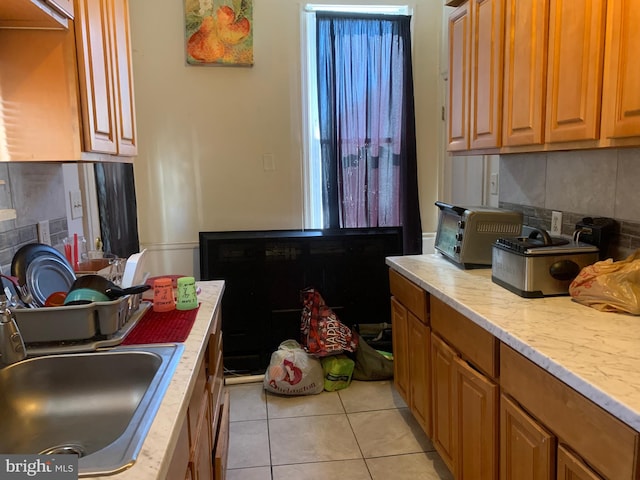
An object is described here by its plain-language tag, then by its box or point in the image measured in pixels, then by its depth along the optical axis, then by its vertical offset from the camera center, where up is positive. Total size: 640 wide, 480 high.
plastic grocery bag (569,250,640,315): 1.58 -0.37
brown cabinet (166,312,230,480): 1.20 -0.72
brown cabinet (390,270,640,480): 1.16 -0.70
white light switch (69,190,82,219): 2.37 -0.10
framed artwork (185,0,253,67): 3.25 +0.94
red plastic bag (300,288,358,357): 3.06 -0.94
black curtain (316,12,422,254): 3.38 +0.38
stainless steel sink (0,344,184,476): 1.20 -0.55
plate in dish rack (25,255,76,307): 1.58 -0.31
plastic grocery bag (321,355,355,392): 3.07 -1.18
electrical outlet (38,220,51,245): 1.98 -0.19
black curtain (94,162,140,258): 2.83 -0.15
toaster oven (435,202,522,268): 2.30 -0.27
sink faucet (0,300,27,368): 1.27 -0.39
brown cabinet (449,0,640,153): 1.50 +0.34
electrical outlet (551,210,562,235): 2.28 -0.24
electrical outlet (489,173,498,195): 2.86 -0.07
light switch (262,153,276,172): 3.49 +0.11
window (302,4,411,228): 3.41 +0.47
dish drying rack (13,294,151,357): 1.38 -0.39
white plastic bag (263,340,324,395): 2.96 -1.15
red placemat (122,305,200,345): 1.50 -0.46
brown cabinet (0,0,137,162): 1.49 +0.27
